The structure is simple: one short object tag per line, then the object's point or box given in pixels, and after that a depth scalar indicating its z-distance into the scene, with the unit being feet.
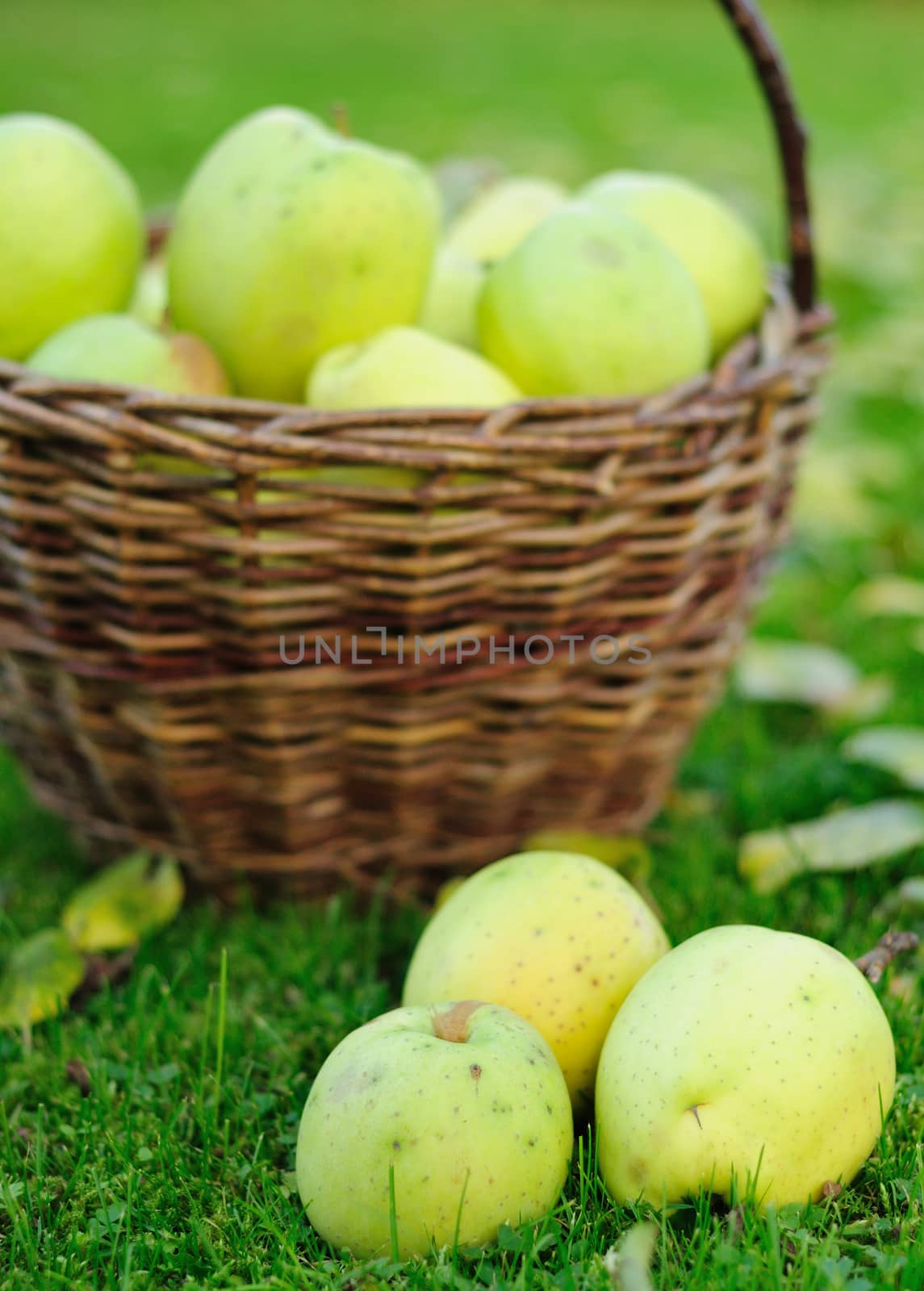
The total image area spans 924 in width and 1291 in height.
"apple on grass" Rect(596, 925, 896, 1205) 4.38
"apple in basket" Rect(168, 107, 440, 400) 4.92
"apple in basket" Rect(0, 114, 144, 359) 5.00
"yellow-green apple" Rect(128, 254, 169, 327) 5.22
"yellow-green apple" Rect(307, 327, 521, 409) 4.82
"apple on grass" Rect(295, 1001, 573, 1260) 4.35
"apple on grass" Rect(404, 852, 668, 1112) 4.55
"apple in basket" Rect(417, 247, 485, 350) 5.14
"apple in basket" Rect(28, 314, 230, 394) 4.85
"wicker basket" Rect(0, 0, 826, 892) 4.67
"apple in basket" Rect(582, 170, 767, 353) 5.18
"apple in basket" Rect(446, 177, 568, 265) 5.34
